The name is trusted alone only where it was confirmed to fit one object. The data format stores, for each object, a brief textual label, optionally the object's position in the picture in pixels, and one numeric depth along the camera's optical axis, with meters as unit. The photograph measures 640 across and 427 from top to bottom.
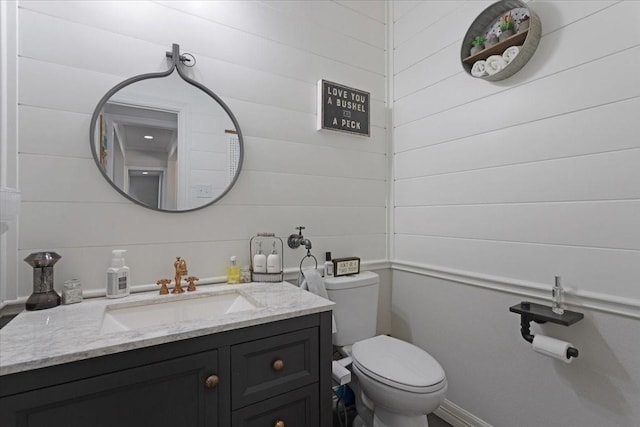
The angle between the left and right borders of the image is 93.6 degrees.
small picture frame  1.82
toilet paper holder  1.21
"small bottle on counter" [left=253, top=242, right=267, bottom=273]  1.54
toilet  1.26
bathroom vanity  0.75
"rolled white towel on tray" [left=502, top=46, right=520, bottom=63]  1.40
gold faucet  1.33
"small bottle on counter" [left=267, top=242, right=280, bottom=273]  1.54
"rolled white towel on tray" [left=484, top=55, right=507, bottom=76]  1.46
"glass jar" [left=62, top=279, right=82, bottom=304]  1.15
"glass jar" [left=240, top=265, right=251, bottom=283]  1.53
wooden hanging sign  1.85
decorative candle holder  1.07
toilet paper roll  1.21
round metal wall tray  1.35
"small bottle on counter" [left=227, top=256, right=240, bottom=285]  1.51
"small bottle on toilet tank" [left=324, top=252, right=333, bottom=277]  1.79
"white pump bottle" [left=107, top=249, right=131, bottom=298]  1.23
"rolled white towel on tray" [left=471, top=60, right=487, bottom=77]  1.54
